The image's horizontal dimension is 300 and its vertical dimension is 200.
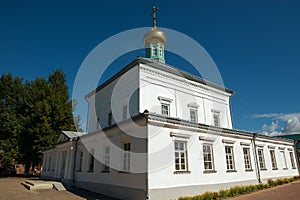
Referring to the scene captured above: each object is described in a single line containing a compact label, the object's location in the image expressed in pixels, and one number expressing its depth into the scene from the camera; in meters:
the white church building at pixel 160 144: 9.74
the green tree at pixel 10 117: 26.02
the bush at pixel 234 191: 9.89
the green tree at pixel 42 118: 27.06
